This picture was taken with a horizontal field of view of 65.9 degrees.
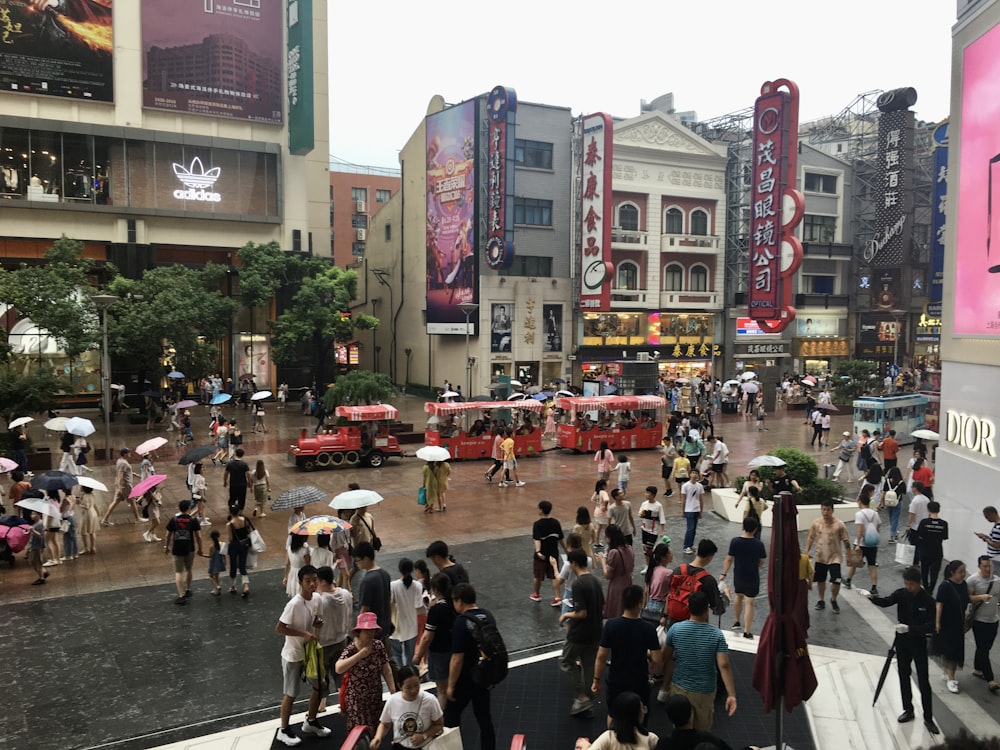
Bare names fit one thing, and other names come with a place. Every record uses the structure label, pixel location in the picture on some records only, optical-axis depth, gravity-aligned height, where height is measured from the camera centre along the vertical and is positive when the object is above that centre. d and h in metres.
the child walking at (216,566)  11.61 -3.55
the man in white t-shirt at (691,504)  13.68 -3.03
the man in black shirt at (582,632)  7.54 -2.94
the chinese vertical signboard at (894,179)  47.50 +9.66
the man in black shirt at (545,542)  10.86 -2.97
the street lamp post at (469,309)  31.63 +0.98
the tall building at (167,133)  35.50 +9.73
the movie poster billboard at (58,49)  34.50 +12.92
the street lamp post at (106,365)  21.95 -1.01
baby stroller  12.48 -3.29
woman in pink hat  6.59 -2.93
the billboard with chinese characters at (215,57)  37.66 +13.76
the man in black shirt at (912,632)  7.70 -2.98
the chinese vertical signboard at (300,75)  38.88 +13.07
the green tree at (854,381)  37.97 -2.31
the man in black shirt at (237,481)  15.16 -2.94
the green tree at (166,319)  30.38 +0.51
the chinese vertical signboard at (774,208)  38.69 +6.46
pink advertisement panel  11.00 +2.05
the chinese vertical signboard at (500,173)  37.44 +7.86
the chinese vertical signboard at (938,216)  34.00 +5.32
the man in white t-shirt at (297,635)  7.27 -2.86
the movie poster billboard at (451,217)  39.44 +6.08
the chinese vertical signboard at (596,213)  39.72 +6.33
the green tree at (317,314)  36.69 +0.86
